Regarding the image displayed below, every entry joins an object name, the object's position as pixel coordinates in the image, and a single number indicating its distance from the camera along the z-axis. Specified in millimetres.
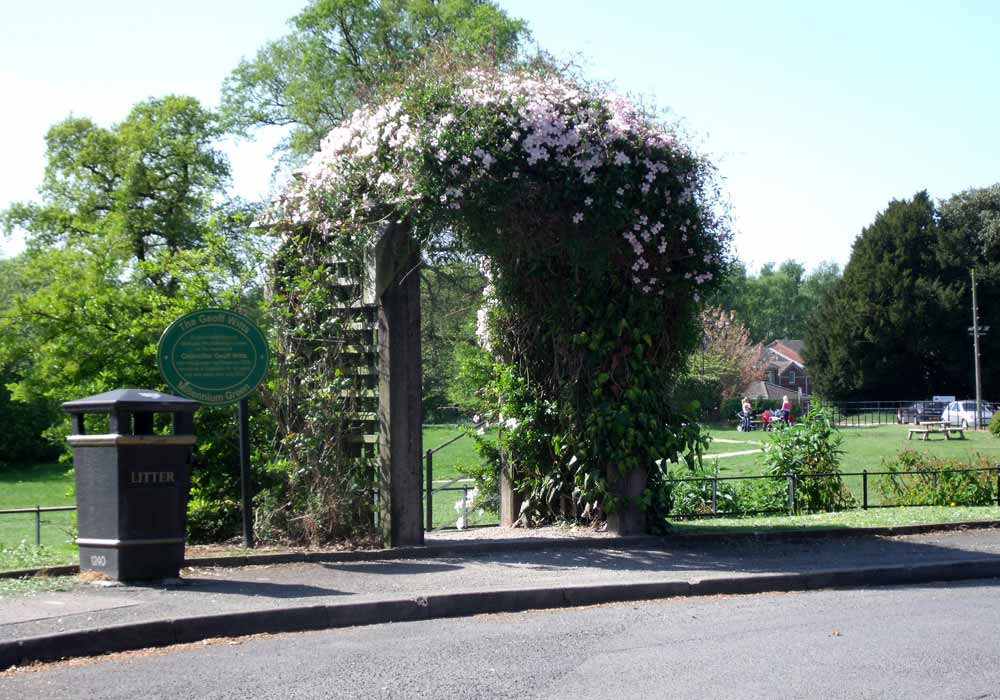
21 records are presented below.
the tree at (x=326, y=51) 38844
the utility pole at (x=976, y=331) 59469
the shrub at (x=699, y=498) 16781
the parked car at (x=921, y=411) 55750
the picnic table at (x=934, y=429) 40469
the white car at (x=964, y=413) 53219
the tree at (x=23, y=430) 42062
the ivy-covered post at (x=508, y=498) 13477
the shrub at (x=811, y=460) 17078
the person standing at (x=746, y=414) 52219
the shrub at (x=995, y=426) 41594
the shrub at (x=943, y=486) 18031
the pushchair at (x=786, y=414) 39044
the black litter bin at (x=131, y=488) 8477
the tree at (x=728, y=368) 57000
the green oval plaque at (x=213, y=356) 10266
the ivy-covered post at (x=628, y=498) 11820
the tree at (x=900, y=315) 64938
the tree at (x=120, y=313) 12008
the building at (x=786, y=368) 122000
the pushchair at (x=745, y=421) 52500
